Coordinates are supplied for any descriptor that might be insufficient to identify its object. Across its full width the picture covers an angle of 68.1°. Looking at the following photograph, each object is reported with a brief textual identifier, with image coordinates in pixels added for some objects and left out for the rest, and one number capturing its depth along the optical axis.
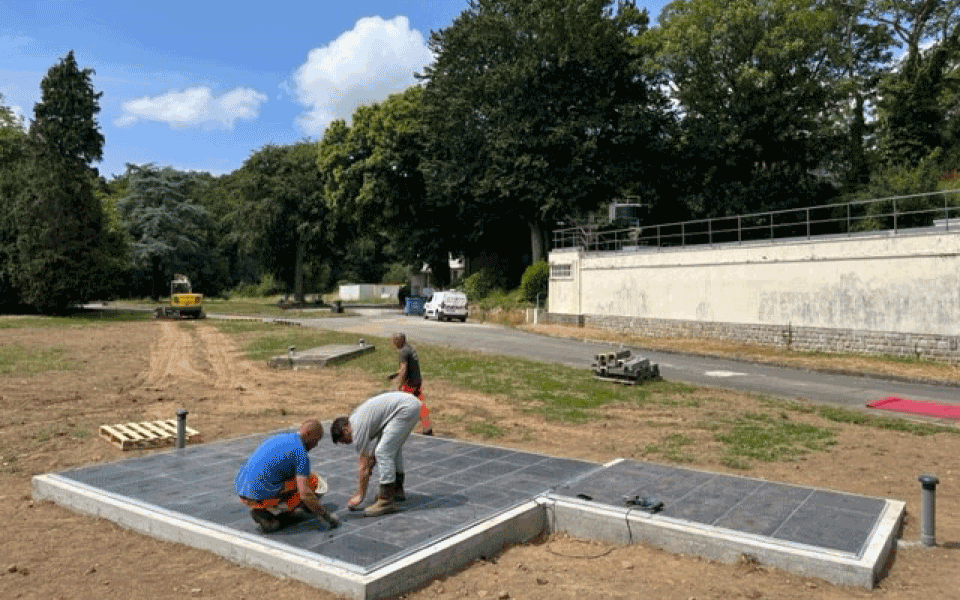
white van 42.75
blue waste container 50.90
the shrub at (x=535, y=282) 42.91
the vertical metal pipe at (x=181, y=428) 10.59
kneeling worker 6.64
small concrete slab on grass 22.09
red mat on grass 14.41
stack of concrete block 17.91
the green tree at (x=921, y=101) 39.81
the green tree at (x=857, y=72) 42.81
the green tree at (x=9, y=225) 45.06
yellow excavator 43.91
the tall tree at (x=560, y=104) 40.56
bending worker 7.20
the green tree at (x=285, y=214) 62.75
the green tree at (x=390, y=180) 53.88
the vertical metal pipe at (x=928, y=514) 6.85
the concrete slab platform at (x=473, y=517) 6.16
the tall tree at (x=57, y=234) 43.41
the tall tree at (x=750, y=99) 37.94
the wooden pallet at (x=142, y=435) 11.29
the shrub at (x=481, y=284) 50.59
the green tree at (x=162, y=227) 68.94
